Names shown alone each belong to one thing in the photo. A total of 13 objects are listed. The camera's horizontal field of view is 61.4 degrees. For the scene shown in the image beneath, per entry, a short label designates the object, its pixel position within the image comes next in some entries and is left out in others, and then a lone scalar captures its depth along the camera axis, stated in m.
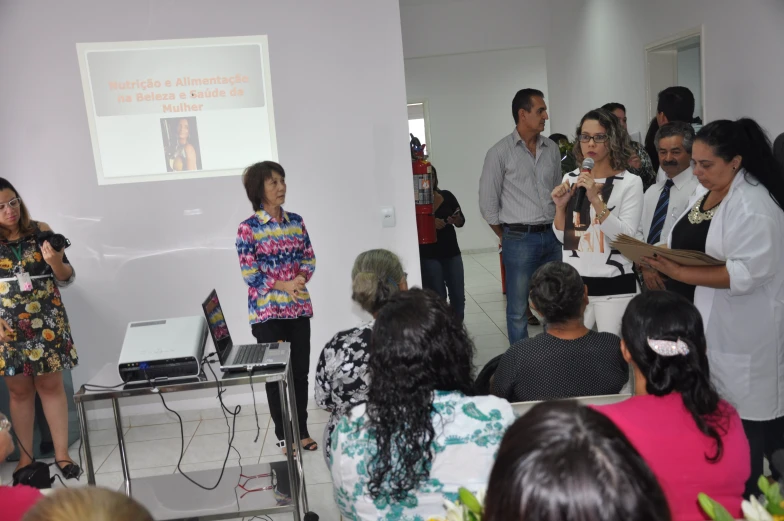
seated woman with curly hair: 1.54
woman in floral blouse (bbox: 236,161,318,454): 3.49
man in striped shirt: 4.14
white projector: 2.65
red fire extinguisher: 4.96
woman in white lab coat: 2.47
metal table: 2.61
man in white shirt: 3.37
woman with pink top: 1.43
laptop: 2.76
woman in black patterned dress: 3.36
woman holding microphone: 3.23
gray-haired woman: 2.30
